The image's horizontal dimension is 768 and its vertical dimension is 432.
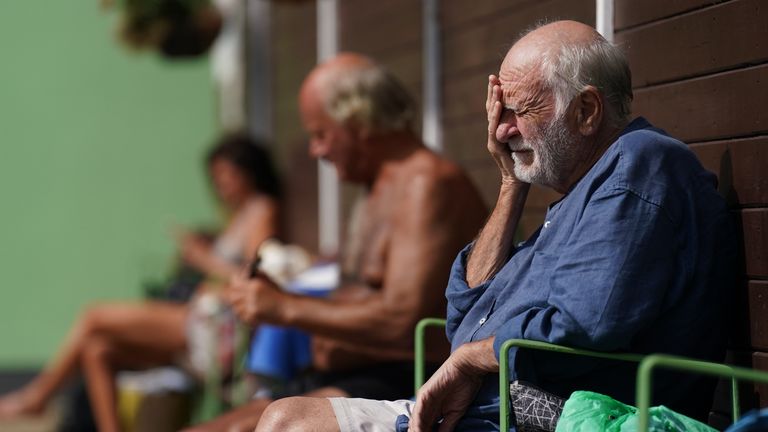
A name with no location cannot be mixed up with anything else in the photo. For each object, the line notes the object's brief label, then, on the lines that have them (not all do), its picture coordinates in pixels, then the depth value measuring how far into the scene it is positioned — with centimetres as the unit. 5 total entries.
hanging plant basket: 1187
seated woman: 1009
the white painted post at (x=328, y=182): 1095
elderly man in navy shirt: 420
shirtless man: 625
